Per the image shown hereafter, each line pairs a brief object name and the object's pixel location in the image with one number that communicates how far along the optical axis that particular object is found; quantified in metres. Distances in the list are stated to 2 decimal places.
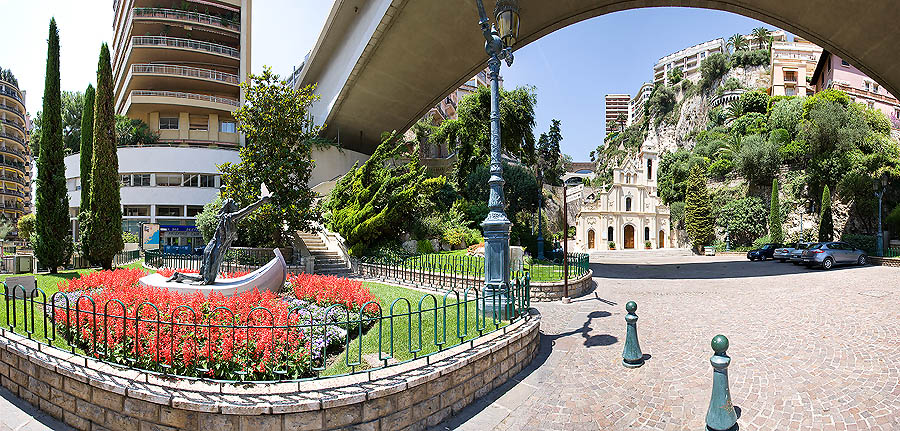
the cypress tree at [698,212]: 38.50
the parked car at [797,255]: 20.94
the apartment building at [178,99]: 29.05
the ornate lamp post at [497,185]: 6.75
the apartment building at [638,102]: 109.31
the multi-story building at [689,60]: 92.57
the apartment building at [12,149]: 55.81
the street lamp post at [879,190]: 22.23
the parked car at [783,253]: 23.50
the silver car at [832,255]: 18.73
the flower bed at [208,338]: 4.28
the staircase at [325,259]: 15.66
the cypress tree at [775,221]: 32.56
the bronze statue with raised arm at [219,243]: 7.79
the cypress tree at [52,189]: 14.09
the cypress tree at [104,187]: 15.38
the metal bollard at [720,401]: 3.85
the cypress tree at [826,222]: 28.92
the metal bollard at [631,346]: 5.82
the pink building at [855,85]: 45.19
